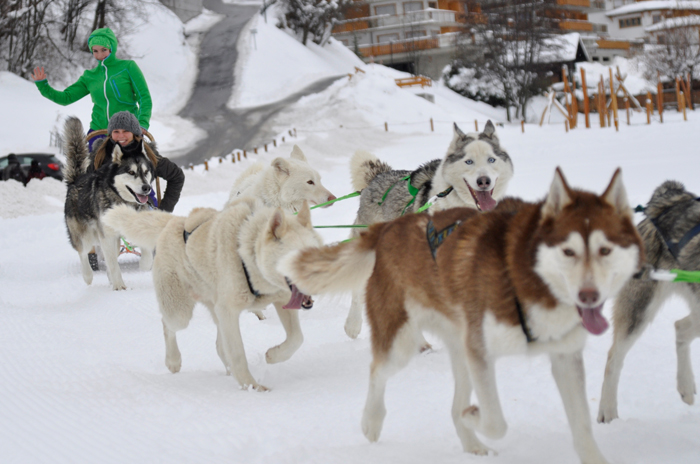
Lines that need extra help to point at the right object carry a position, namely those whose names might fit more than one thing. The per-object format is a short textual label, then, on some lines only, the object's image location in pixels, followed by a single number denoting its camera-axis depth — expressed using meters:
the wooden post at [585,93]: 22.43
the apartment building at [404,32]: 42.97
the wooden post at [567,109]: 23.34
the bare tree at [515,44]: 34.03
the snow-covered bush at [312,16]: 41.97
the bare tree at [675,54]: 37.56
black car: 16.50
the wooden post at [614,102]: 21.54
